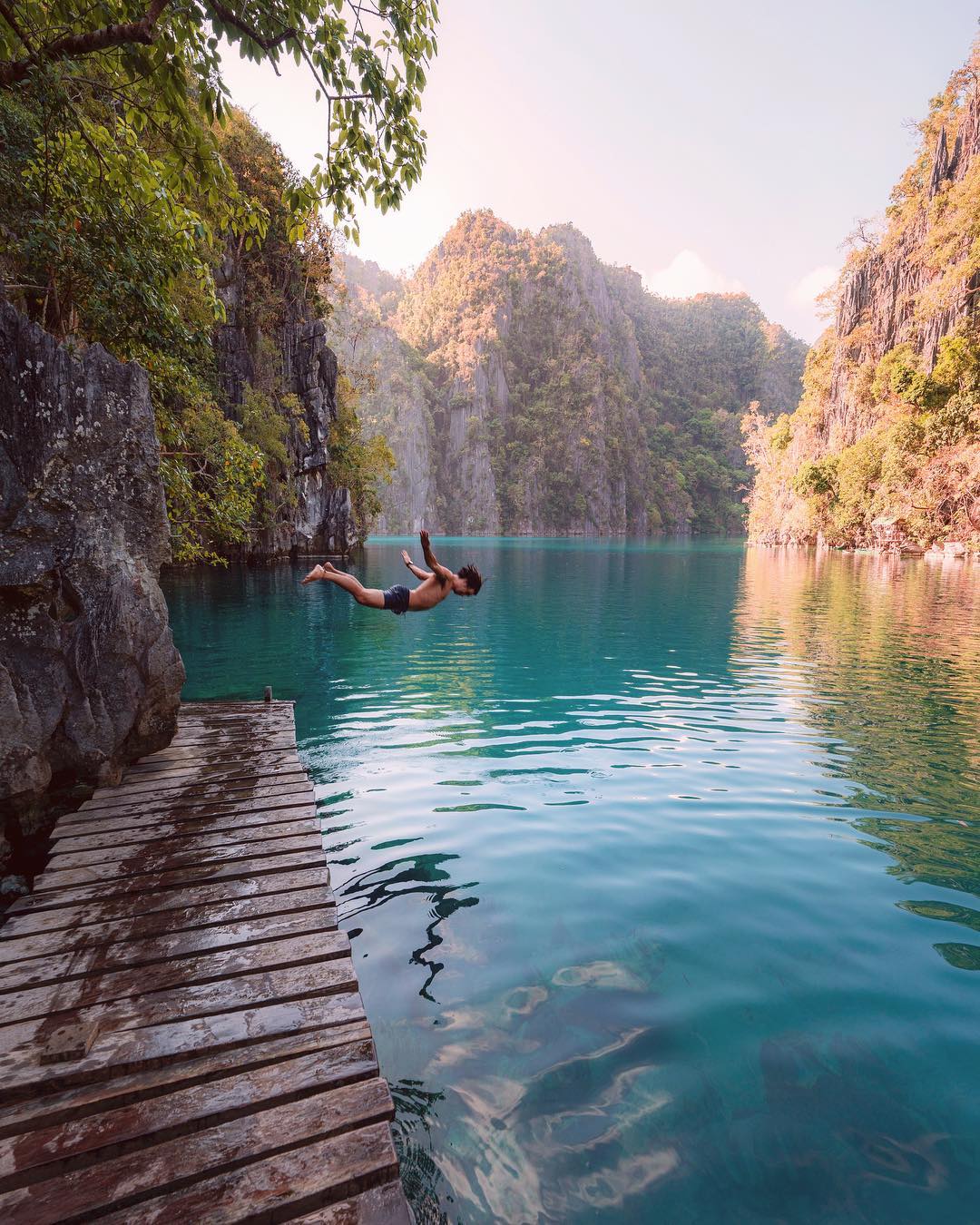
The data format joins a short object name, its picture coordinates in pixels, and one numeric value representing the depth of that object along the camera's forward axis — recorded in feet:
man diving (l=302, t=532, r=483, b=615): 20.63
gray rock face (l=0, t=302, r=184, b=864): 17.19
